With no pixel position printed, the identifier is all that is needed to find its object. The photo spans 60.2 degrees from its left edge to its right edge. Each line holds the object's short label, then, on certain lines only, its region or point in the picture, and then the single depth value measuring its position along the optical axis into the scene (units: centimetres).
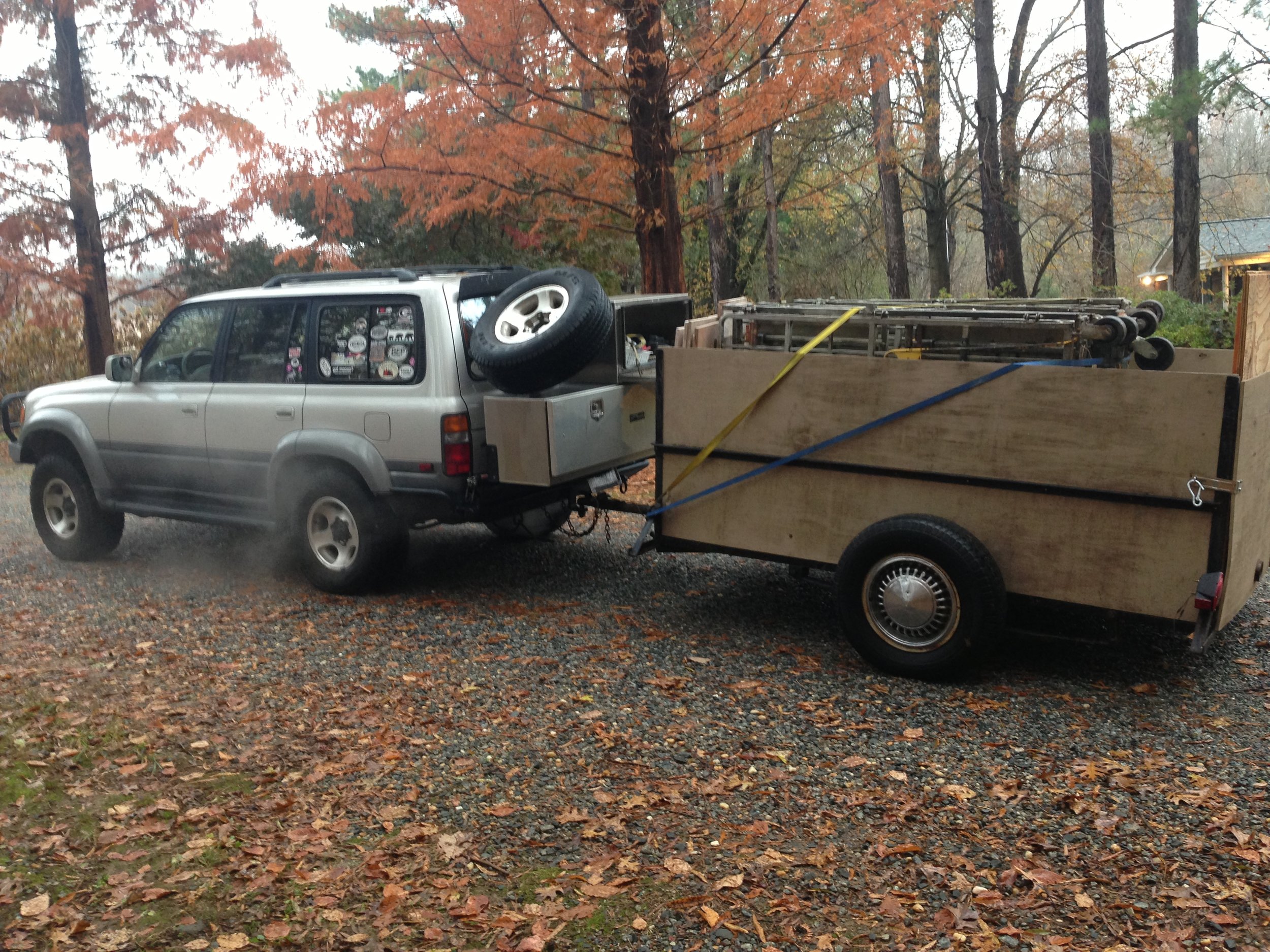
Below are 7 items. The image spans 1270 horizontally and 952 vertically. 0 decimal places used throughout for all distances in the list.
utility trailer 477
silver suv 659
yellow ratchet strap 567
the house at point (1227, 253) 2811
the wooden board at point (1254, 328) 473
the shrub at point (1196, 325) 1346
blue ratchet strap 513
